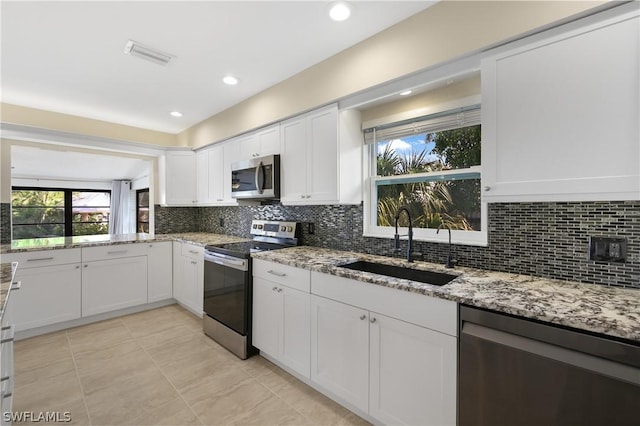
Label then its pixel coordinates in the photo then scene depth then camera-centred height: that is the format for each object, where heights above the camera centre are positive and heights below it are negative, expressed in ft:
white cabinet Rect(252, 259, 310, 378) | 6.63 -2.59
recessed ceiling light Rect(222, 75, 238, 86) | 8.80 +4.11
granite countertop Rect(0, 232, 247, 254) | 9.32 -1.16
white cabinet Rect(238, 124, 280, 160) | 9.42 +2.38
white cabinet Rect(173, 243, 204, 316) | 10.64 -2.59
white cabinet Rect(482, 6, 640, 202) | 3.87 +1.45
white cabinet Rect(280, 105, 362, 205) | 7.62 +1.51
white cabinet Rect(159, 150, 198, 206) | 13.38 +1.52
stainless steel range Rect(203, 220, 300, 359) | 8.00 -2.26
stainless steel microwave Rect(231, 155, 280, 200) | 9.21 +1.11
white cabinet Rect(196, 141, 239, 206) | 11.60 +1.63
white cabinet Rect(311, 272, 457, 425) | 4.48 -2.52
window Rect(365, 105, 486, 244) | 6.39 +0.86
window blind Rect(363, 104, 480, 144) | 6.32 +2.13
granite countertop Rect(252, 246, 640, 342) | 3.34 -1.24
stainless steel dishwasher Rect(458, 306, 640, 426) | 3.19 -2.04
